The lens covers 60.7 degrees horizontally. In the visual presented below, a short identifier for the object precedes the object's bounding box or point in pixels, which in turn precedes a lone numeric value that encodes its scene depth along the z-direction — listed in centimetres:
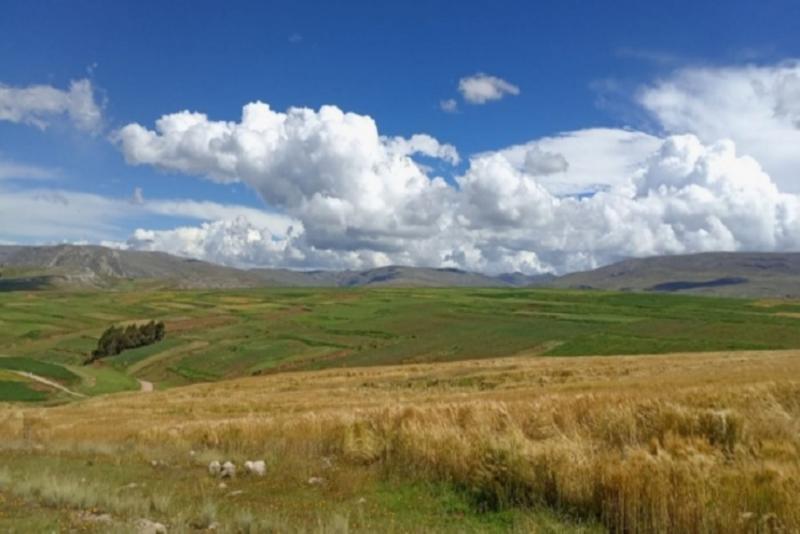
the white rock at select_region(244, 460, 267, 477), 1512
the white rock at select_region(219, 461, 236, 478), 1506
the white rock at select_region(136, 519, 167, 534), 967
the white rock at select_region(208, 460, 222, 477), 1541
